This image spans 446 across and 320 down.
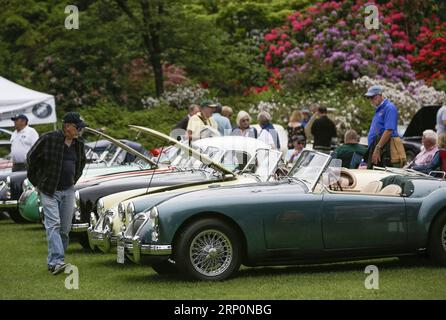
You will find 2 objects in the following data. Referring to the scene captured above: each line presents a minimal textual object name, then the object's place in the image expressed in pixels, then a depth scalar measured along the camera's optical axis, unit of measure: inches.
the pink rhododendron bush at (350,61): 1104.8
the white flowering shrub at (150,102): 1226.1
